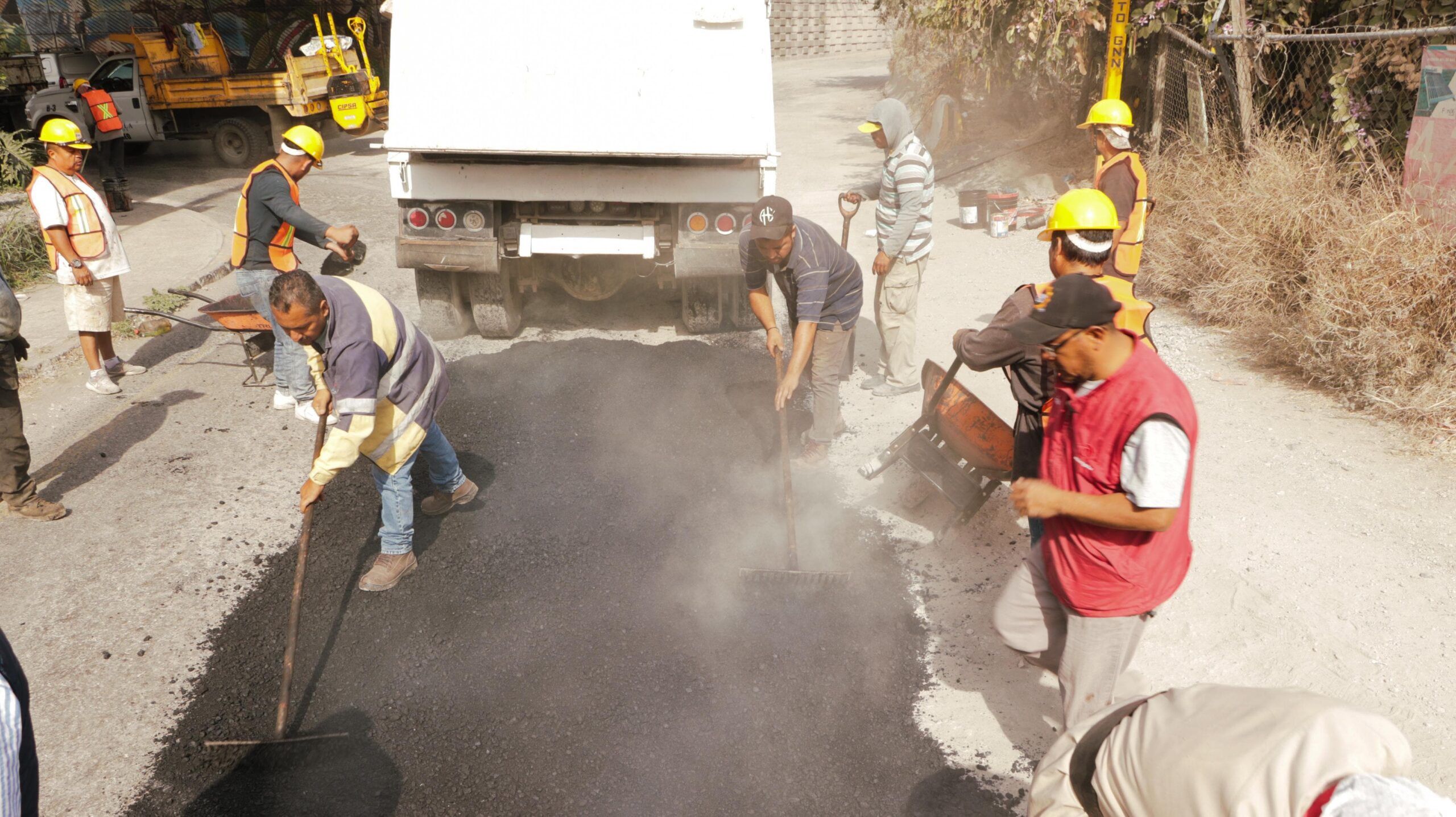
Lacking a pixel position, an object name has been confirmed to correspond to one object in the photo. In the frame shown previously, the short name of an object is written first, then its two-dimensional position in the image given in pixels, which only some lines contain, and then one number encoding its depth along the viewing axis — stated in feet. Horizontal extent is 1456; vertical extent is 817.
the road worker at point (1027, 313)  10.34
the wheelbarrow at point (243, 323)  18.80
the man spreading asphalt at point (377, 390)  11.60
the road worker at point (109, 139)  36.04
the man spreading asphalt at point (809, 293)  14.34
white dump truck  18.61
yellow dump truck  46.60
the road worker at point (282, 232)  17.78
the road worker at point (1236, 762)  4.18
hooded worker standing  17.80
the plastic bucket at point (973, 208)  32.24
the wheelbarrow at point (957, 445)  13.15
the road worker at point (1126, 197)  15.46
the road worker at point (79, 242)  18.72
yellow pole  28.02
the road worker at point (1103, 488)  7.29
